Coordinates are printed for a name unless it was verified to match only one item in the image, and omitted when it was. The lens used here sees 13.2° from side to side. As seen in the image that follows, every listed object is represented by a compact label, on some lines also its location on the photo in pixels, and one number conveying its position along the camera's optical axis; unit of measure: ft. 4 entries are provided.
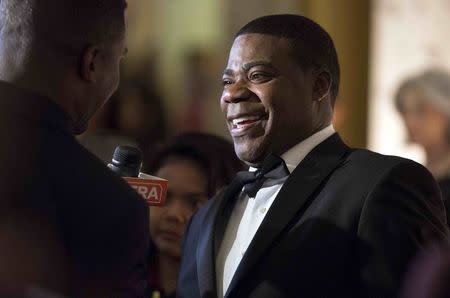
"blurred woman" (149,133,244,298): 19.61
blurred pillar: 39.43
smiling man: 13.78
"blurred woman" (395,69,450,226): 27.84
